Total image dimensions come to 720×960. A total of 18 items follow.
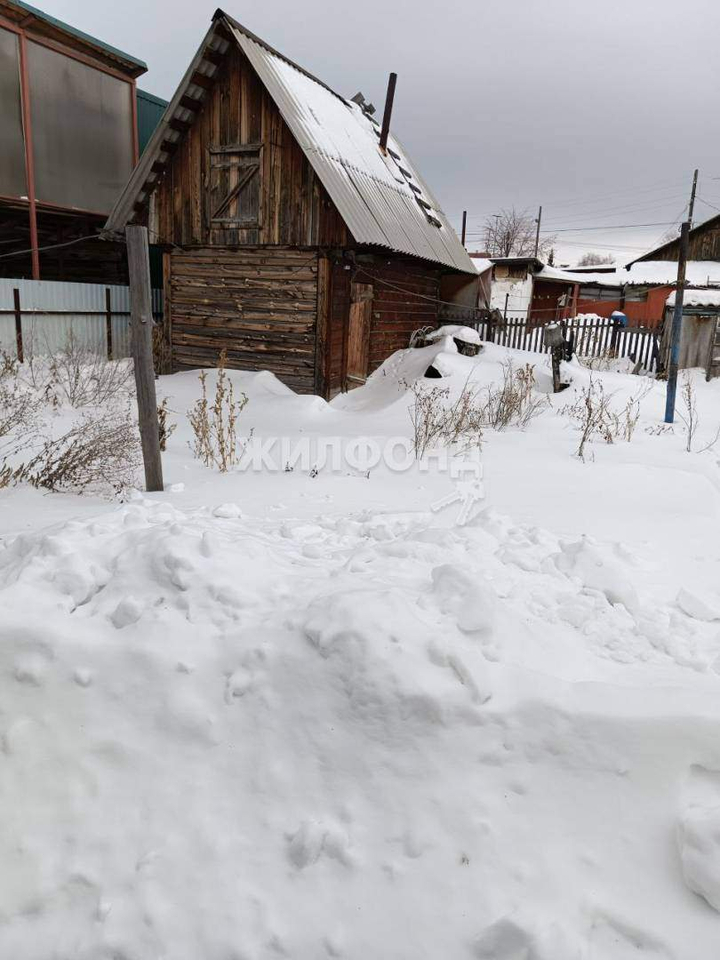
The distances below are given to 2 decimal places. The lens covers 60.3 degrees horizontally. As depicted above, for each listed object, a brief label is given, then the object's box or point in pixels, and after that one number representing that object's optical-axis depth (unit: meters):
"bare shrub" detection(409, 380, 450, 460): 7.19
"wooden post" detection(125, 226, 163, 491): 5.07
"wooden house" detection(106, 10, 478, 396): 10.56
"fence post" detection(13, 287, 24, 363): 11.88
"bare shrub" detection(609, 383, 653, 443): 8.13
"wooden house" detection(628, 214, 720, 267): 28.70
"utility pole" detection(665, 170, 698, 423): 9.72
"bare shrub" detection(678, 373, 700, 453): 7.75
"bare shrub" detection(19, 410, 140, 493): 5.15
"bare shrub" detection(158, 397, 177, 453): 6.06
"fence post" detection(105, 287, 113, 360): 13.71
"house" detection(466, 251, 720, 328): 26.88
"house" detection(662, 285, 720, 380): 15.08
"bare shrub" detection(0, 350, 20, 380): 8.84
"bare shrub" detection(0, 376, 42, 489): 5.45
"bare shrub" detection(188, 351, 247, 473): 6.10
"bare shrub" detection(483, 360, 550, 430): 8.73
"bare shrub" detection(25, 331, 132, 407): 9.59
